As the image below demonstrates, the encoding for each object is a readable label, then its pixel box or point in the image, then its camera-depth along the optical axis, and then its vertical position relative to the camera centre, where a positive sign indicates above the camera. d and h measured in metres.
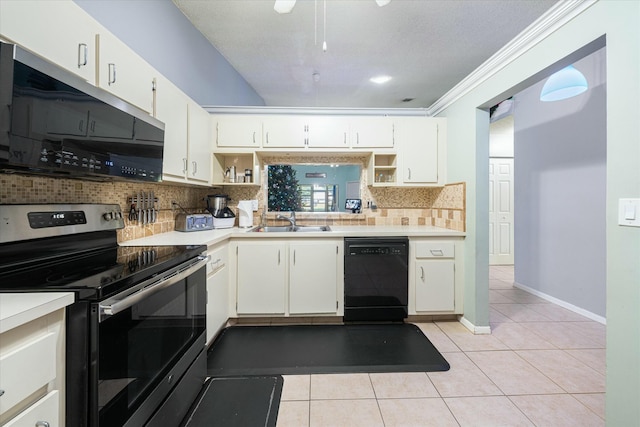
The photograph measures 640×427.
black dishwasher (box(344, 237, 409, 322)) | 2.55 -0.59
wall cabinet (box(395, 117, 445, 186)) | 2.93 +0.71
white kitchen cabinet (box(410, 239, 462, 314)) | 2.64 -0.60
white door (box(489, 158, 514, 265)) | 5.17 -0.05
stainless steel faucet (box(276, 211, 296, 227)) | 3.14 -0.04
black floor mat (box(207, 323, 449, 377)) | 1.94 -1.07
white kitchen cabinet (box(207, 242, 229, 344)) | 2.06 -0.61
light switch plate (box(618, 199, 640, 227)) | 1.18 +0.02
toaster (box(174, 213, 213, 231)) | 2.42 -0.08
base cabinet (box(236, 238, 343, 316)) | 2.53 -0.58
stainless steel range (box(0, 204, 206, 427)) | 0.86 -0.36
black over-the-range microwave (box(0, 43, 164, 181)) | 0.86 +0.34
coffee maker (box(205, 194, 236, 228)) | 2.74 +0.03
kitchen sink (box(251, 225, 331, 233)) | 3.02 -0.16
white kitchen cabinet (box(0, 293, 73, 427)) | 0.66 -0.39
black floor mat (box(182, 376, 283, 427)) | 1.49 -1.11
